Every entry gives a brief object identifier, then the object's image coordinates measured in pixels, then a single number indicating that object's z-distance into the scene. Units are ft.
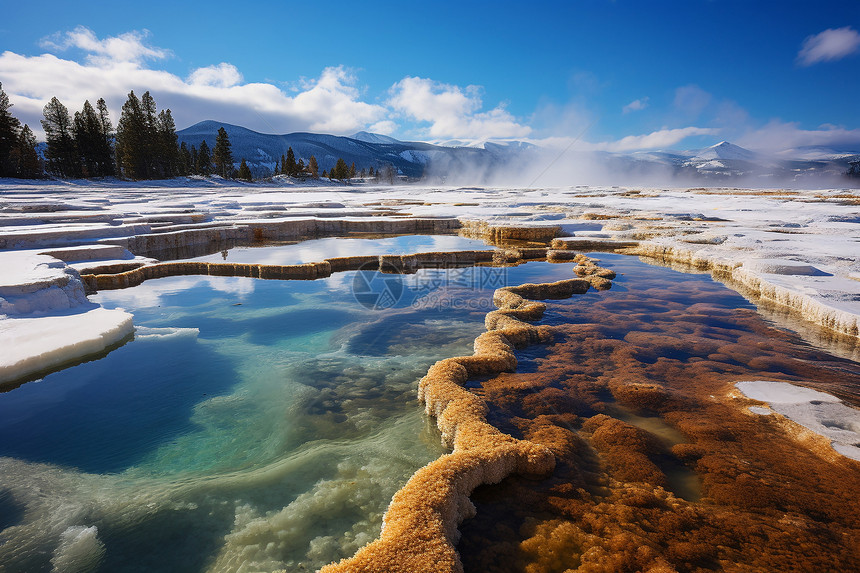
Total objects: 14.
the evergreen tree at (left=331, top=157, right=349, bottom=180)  253.24
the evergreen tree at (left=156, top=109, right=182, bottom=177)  164.66
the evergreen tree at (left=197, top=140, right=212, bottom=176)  204.74
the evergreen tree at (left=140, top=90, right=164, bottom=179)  159.12
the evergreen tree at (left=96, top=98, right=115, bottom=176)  155.33
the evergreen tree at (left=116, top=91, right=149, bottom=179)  154.92
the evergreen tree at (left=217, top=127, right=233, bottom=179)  190.87
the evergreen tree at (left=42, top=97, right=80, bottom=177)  151.43
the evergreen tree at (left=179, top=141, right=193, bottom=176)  194.47
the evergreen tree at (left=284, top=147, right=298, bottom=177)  228.84
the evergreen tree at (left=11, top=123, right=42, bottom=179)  133.80
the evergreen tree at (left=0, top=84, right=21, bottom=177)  121.39
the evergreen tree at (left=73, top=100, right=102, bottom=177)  152.25
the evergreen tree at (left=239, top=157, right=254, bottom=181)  207.72
